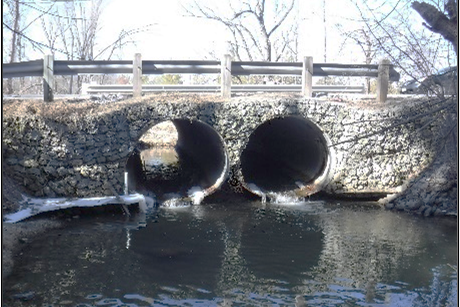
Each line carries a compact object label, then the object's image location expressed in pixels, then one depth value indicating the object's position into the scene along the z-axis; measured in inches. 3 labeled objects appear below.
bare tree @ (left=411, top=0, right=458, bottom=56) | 241.0
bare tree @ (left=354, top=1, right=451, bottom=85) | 266.4
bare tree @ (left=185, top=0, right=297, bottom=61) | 1175.0
